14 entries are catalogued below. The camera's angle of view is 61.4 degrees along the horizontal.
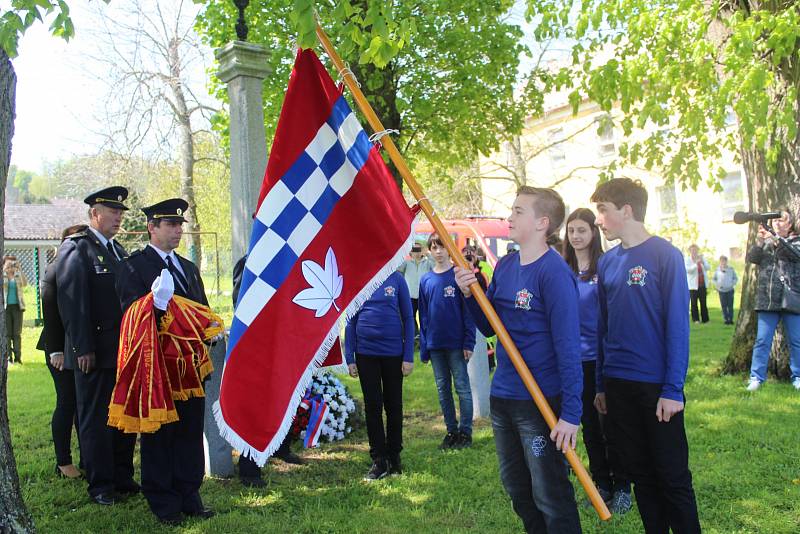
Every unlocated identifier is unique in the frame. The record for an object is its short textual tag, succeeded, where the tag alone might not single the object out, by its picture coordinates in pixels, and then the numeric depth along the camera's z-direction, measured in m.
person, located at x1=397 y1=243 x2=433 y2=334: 11.84
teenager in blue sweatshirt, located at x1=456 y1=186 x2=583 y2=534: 3.13
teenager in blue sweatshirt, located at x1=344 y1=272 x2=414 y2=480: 5.56
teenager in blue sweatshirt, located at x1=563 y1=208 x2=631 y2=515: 4.73
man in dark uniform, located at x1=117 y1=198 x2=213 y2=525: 4.57
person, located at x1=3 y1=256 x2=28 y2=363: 12.38
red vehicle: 17.23
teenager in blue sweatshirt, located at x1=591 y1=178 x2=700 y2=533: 3.41
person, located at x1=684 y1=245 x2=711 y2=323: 15.71
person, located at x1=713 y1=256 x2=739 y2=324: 15.41
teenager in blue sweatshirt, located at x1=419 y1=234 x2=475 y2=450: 6.34
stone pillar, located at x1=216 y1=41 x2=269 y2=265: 6.35
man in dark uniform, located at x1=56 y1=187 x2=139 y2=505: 5.00
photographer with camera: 7.88
